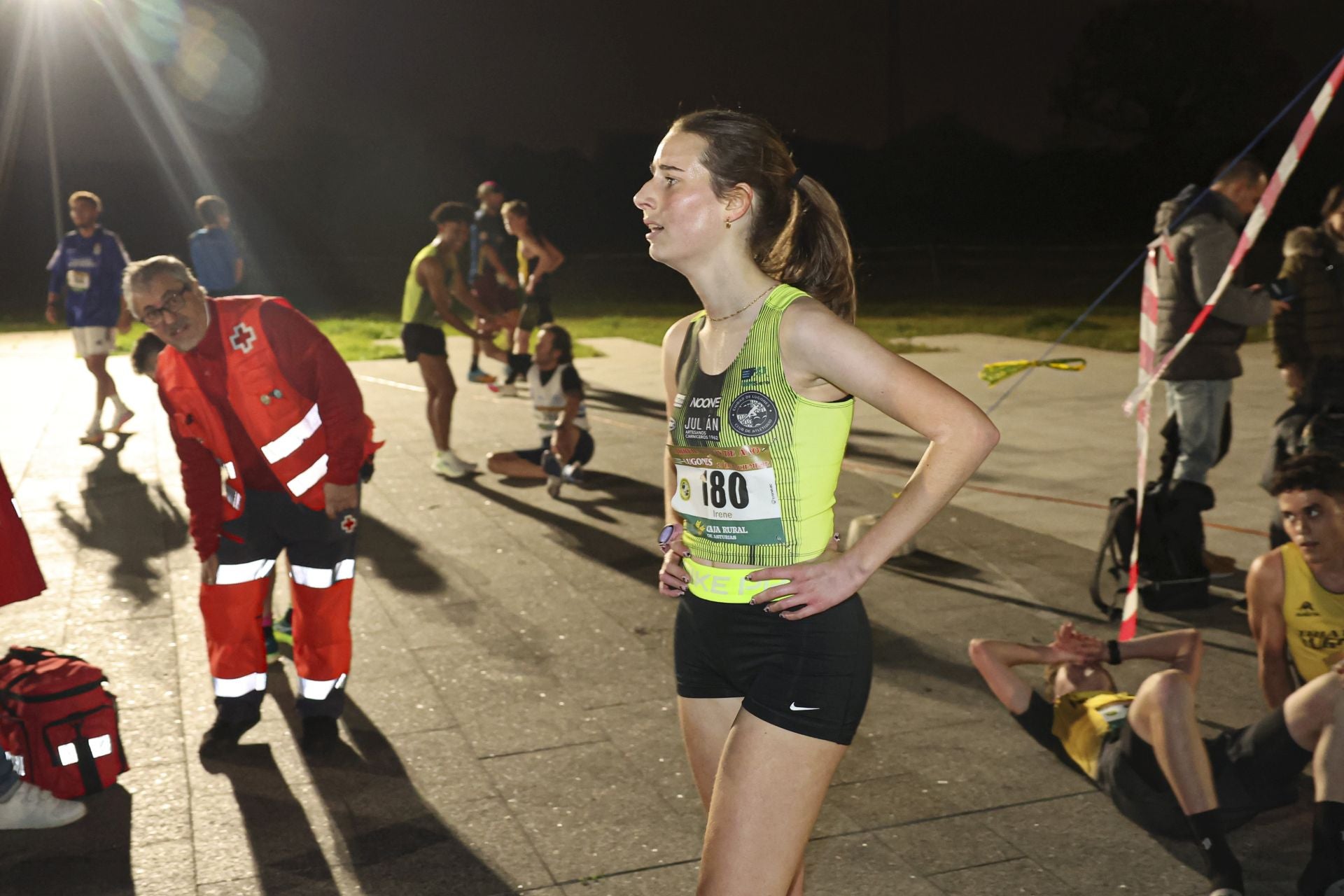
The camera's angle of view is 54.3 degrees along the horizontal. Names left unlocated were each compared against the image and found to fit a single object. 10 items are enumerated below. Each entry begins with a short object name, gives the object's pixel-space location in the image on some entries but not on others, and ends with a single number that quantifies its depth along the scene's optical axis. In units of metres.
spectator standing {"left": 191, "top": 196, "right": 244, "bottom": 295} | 10.33
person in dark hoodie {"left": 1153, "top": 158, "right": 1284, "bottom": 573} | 6.41
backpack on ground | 6.18
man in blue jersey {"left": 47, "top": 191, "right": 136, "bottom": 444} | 11.03
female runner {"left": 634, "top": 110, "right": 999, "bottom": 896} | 2.39
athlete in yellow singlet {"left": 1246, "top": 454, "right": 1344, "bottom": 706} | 4.12
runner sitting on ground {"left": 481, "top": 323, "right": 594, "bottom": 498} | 8.86
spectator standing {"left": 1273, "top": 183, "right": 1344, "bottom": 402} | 6.09
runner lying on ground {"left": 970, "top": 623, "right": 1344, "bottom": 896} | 3.52
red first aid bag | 4.36
